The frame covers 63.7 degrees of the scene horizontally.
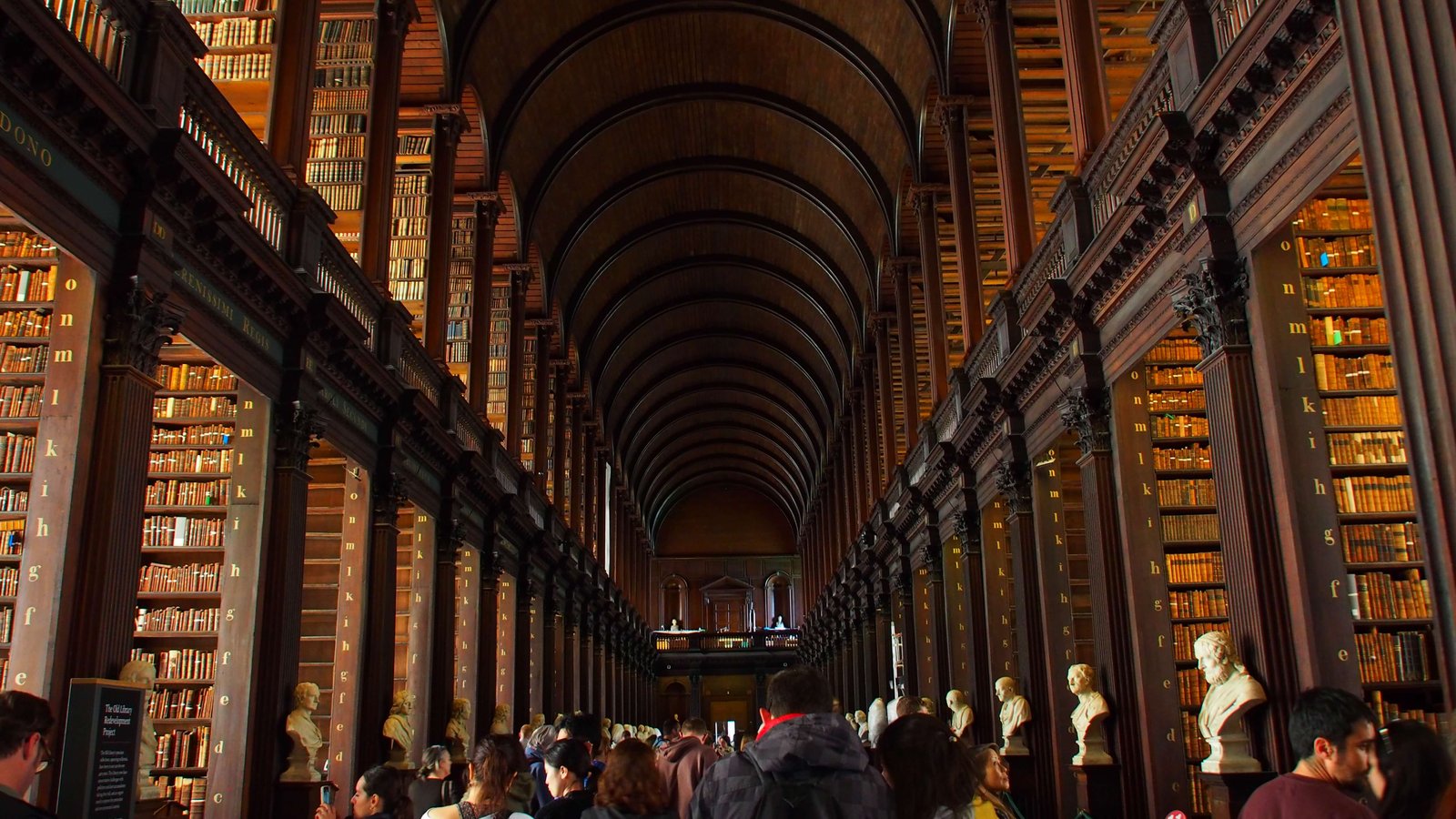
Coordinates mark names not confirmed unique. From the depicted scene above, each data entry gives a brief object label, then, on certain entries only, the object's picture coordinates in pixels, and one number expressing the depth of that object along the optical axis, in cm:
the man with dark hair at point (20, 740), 306
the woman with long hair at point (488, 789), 395
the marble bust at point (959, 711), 1237
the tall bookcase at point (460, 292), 1570
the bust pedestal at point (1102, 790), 879
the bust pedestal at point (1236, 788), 638
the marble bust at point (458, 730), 1248
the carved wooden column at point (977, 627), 1262
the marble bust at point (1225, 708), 639
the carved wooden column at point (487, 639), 1470
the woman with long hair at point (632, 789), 340
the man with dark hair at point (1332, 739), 358
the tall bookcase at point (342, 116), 1148
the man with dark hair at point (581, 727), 644
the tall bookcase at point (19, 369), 709
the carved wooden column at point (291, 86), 900
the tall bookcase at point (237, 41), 934
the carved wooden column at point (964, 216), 1358
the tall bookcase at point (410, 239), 1393
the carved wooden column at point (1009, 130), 1157
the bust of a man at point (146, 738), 630
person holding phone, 449
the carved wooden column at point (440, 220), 1322
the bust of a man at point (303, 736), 845
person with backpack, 278
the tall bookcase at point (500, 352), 1762
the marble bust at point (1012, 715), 1084
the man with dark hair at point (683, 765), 520
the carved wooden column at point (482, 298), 1534
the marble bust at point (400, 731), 1043
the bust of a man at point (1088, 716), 873
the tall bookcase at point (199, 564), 835
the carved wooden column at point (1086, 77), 932
